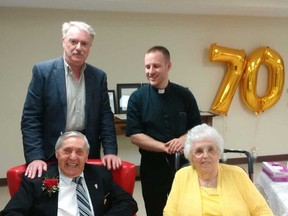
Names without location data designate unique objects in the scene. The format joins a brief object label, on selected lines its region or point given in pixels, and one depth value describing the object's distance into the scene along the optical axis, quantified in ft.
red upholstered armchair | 6.79
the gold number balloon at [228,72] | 14.99
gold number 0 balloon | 15.33
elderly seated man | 5.88
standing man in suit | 6.43
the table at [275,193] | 6.45
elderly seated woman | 5.81
